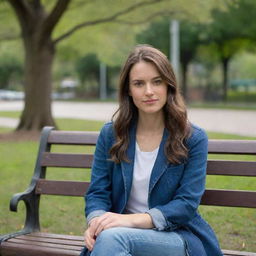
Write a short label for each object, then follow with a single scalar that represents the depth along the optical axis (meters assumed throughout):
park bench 3.63
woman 3.00
